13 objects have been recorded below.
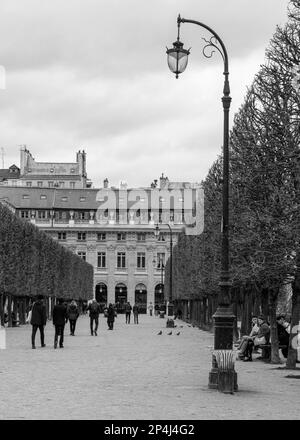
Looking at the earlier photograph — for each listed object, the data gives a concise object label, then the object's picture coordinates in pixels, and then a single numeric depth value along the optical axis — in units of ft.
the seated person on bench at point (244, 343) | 95.39
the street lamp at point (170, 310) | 220.43
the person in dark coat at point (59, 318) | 104.78
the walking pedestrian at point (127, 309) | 236.43
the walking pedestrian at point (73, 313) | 137.69
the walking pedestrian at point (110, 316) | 179.41
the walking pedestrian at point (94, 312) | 143.74
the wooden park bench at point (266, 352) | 95.45
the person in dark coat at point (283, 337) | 96.94
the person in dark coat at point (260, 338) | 94.94
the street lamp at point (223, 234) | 61.00
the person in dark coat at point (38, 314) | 100.32
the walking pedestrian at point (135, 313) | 239.73
